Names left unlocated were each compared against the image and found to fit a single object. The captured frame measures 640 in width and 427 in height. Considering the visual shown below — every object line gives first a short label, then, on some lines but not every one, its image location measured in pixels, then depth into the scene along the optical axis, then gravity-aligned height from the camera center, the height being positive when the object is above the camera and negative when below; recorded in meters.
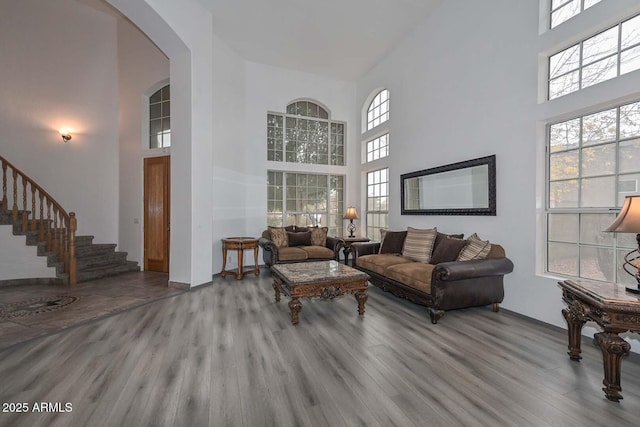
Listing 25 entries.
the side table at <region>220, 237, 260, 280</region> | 5.20 -0.69
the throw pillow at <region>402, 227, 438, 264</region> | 4.32 -0.54
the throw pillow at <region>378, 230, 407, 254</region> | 4.93 -0.57
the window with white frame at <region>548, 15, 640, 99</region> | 2.57 +1.48
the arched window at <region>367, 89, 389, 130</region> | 6.26 +2.30
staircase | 4.75 -0.40
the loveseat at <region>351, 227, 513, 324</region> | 3.15 -0.77
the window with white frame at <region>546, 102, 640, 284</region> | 2.59 +0.22
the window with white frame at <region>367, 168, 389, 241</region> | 6.34 +0.18
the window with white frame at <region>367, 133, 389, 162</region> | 6.29 +1.43
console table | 1.84 -0.74
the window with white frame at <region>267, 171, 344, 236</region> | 6.73 +0.25
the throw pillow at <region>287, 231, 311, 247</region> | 6.01 -0.61
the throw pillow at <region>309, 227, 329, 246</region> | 6.16 -0.59
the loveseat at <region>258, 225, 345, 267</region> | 5.34 -0.71
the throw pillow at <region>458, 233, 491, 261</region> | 3.47 -0.50
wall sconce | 5.70 +1.51
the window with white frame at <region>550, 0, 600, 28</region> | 2.90 +2.12
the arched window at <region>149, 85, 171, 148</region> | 5.79 +1.88
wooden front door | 5.67 -0.06
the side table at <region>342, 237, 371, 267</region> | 6.00 -0.67
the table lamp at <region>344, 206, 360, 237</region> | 6.55 -0.14
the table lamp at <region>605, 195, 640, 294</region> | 1.91 -0.07
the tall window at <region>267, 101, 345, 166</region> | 6.73 +1.82
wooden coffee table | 3.16 -0.85
